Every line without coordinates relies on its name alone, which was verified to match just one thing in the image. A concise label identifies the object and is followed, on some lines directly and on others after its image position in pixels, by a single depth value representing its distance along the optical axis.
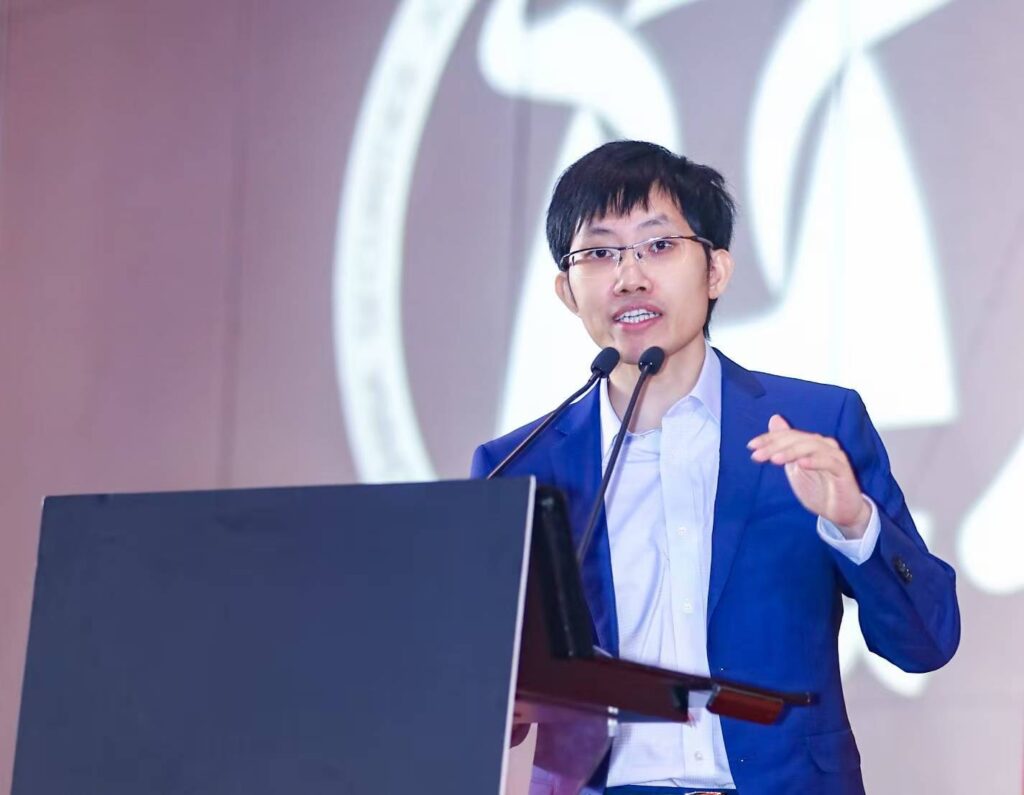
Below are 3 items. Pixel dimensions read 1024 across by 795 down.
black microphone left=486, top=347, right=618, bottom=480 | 4.58
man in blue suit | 4.55
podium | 4.20
